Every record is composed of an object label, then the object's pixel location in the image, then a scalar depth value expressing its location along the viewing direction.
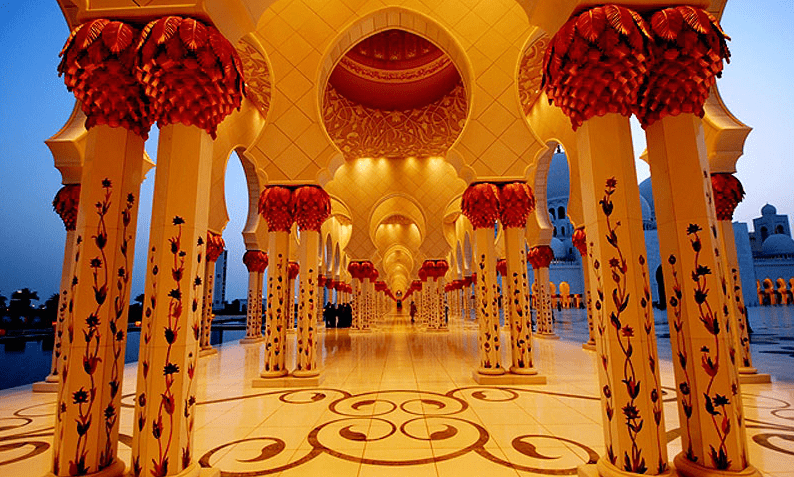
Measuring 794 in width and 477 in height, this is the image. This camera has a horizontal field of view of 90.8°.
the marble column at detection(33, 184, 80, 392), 5.07
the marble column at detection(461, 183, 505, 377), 5.34
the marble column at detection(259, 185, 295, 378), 5.43
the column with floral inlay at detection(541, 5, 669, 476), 2.08
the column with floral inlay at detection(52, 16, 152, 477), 2.19
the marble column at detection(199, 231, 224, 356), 8.34
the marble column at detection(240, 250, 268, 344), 11.52
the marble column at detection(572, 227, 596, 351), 8.01
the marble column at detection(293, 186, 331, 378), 5.43
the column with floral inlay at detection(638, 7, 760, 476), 2.05
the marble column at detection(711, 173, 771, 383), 4.82
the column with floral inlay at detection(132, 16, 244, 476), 2.15
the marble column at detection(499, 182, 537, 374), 5.35
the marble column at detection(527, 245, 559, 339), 11.04
